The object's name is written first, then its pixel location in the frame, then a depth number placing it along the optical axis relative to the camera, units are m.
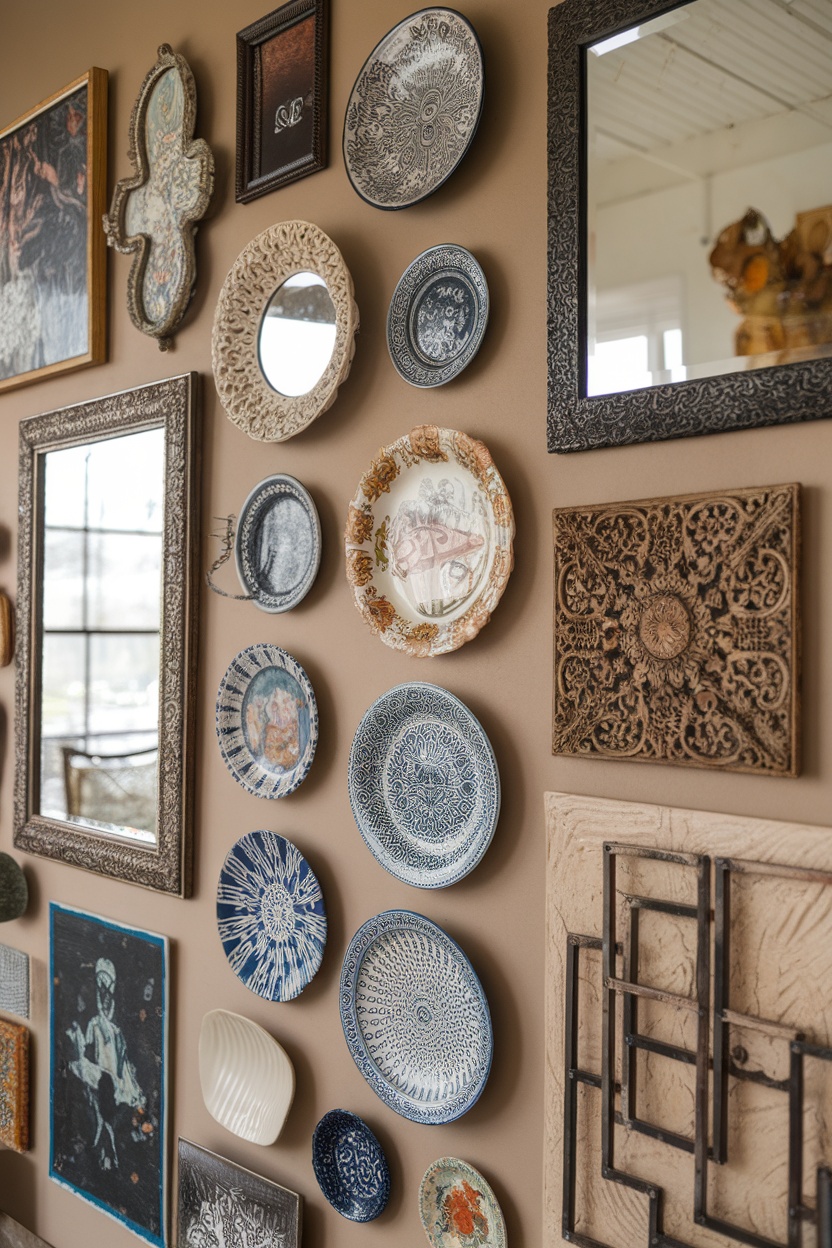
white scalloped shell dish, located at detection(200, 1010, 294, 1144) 1.62
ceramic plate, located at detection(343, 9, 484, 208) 1.39
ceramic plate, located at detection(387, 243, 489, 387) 1.39
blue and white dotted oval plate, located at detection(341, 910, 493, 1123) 1.35
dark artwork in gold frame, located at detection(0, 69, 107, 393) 2.04
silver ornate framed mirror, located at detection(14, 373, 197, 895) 1.82
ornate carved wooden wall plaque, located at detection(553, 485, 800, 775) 1.08
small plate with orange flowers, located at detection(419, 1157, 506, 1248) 1.33
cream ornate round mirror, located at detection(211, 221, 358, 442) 1.54
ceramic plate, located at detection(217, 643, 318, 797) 1.60
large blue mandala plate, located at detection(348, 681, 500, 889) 1.36
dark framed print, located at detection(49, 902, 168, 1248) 1.86
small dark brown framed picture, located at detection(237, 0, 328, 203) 1.61
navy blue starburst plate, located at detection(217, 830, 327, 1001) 1.58
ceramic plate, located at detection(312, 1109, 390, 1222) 1.46
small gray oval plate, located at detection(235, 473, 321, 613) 1.61
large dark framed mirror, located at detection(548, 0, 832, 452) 1.07
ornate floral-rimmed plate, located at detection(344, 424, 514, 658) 1.36
